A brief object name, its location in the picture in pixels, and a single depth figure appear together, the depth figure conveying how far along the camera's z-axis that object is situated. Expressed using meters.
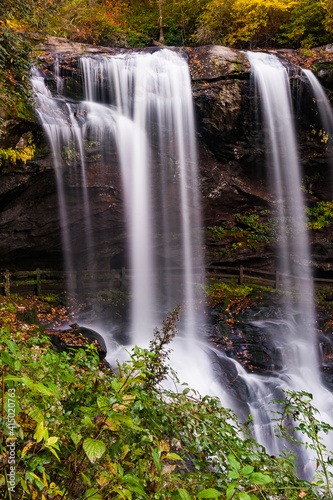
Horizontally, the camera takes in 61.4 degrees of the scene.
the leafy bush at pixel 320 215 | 12.16
